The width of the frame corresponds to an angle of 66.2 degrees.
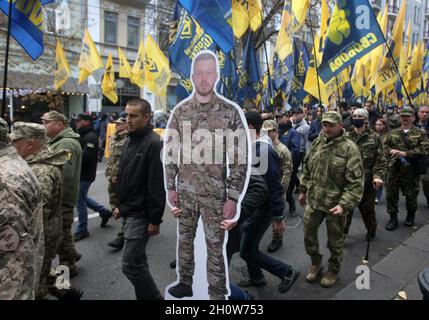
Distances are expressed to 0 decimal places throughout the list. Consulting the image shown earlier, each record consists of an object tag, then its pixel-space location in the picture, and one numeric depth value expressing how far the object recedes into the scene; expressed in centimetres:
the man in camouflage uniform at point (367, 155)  462
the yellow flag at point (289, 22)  652
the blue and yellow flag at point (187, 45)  464
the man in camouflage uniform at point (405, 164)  531
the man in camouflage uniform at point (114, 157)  482
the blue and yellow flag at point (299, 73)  1023
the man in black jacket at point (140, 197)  279
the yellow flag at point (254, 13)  587
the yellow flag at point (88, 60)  1122
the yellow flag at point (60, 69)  1115
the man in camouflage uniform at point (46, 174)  264
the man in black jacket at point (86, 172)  483
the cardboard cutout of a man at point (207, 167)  246
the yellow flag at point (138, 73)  1231
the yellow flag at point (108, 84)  1217
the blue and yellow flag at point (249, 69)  638
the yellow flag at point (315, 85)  562
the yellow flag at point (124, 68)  1350
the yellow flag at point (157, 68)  994
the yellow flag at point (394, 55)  724
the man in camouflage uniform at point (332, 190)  340
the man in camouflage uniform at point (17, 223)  178
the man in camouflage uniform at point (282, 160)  444
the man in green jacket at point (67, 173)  368
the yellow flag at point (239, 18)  553
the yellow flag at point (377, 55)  921
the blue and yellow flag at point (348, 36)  468
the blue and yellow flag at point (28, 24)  364
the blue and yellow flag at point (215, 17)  366
